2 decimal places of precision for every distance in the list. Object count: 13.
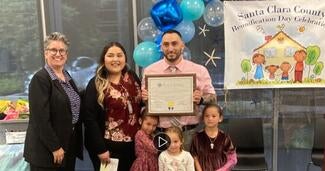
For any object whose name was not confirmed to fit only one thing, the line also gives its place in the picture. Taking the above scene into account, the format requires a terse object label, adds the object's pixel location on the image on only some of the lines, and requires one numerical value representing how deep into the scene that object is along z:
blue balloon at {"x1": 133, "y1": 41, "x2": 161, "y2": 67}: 3.30
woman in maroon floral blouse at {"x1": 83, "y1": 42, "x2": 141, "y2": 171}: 2.74
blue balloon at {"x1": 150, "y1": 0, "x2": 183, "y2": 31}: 3.18
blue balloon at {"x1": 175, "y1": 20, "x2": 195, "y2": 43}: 3.32
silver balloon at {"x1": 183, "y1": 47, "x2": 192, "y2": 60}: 3.44
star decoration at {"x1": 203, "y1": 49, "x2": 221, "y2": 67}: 3.76
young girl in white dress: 2.68
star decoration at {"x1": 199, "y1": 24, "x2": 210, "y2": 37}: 3.69
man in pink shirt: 2.80
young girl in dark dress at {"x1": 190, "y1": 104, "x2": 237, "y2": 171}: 2.82
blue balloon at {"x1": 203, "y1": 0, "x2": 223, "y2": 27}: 3.44
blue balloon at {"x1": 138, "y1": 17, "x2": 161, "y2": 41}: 3.40
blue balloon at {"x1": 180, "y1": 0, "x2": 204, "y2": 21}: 3.26
